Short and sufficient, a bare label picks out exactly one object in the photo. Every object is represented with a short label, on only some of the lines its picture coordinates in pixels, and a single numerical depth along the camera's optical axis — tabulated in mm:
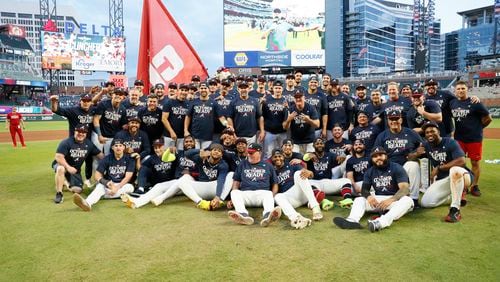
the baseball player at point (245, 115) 7375
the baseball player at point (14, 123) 16016
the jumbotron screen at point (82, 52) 43406
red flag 8781
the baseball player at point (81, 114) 7605
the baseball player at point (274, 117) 7617
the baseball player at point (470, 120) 6805
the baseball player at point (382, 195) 4832
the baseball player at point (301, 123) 7164
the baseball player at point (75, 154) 6973
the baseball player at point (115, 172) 6641
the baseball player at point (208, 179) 6109
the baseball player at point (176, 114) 7445
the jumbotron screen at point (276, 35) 35750
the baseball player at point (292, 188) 5279
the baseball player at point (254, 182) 5545
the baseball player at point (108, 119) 7641
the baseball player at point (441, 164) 5449
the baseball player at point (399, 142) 5875
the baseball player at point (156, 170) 6840
